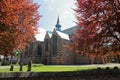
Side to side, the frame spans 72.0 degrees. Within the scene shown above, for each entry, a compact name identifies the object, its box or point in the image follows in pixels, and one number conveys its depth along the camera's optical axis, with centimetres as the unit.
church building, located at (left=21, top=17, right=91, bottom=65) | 2792
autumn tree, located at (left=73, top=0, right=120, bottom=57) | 759
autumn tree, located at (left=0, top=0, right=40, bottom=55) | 651
